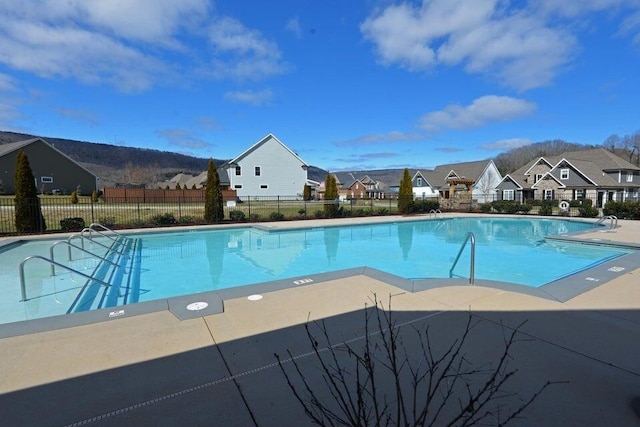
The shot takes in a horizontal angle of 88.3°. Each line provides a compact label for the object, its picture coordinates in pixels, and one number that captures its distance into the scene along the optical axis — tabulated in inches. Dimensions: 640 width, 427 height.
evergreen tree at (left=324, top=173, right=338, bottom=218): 857.9
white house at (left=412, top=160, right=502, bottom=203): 1781.5
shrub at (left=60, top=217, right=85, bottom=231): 517.4
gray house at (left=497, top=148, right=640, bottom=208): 1262.3
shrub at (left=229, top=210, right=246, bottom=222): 690.0
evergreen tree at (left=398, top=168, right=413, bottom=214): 911.0
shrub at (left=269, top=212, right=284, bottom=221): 715.4
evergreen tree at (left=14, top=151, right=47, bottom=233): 485.4
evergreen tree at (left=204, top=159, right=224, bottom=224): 653.3
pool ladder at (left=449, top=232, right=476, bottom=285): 214.2
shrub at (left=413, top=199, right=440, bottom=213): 948.6
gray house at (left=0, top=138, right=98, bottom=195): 1306.6
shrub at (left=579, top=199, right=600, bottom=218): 794.2
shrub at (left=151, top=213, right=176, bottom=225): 606.5
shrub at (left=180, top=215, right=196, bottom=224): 633.9
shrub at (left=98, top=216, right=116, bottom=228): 560.3
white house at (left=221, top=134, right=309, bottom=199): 1441.9
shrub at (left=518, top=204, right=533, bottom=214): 949.2
